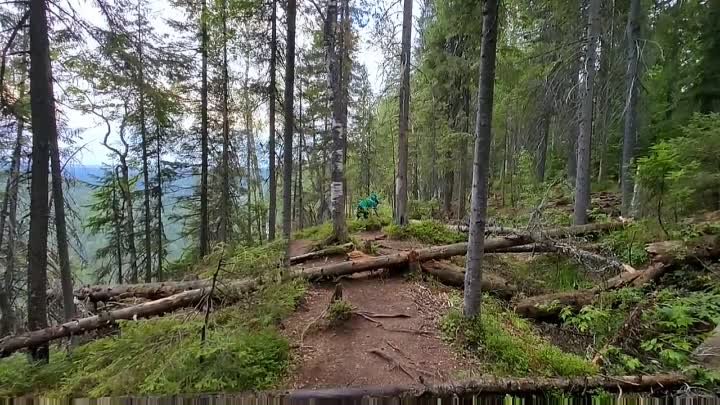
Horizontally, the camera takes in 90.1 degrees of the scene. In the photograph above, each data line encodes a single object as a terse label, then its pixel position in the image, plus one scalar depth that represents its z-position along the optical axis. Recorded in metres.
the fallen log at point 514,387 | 3.96
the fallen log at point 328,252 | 8.57
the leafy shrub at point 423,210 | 15.89
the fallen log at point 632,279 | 6.34
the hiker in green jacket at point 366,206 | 12.82
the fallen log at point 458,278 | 7.21
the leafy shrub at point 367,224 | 11.82
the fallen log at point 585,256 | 7.11
